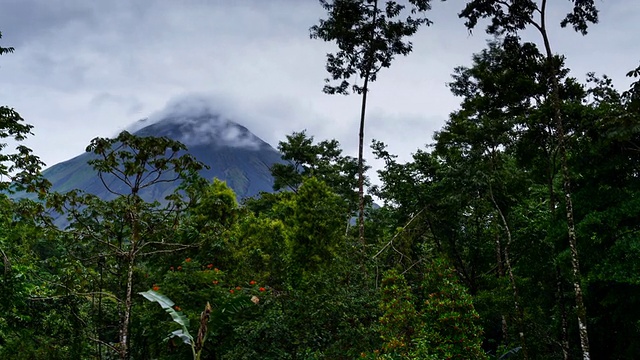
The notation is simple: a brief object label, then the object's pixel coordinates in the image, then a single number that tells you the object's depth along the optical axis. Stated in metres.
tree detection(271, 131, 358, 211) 32.84
